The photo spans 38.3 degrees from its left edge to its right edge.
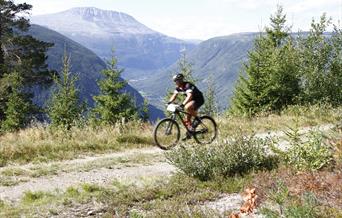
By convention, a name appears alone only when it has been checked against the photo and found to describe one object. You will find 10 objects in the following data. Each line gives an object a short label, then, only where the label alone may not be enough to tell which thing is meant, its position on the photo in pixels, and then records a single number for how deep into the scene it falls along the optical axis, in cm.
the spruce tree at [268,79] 2936
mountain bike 1487
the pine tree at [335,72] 2920
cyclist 1428
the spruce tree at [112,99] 3638
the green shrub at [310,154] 866
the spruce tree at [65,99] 3538
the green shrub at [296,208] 555
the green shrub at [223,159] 936
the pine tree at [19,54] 3769
